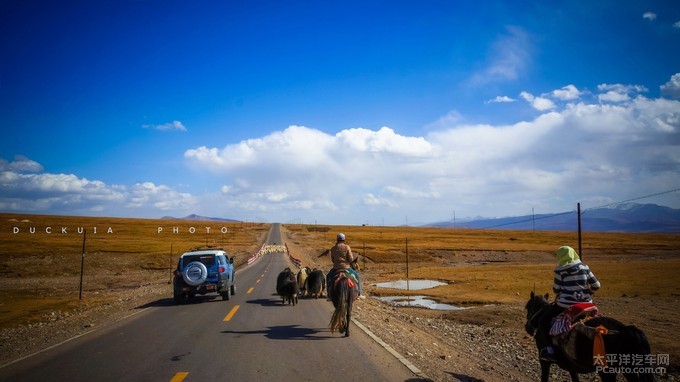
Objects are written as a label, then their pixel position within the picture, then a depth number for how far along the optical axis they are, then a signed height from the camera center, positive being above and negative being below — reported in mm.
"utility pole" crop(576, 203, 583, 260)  17867 +196
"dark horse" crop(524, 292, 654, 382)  5539 -2067
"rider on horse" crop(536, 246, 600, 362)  6570 -1138
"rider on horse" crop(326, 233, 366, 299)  11125 -1220
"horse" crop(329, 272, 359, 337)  10117 -2249
